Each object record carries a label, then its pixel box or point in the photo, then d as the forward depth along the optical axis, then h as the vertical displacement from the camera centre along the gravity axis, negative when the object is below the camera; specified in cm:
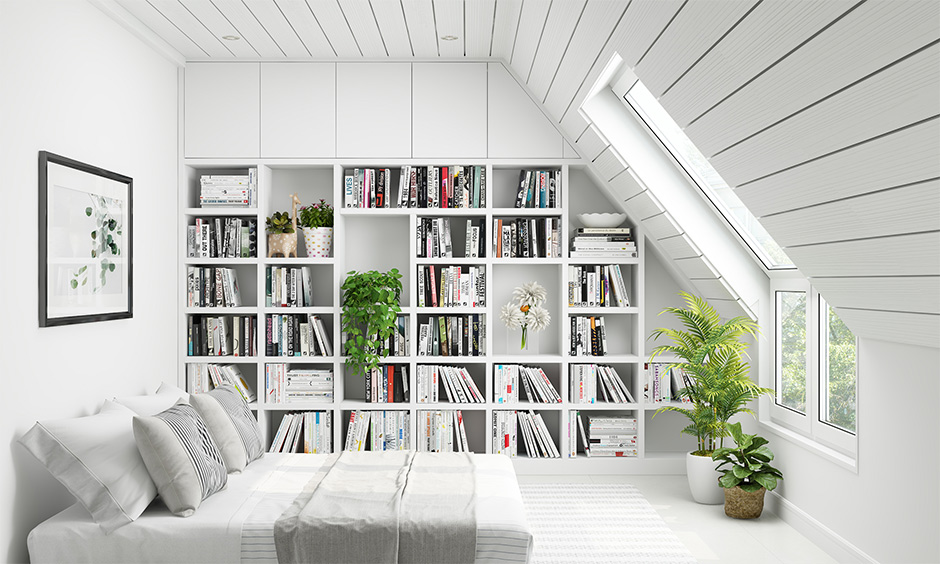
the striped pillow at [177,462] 266 -75
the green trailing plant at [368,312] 436 -23
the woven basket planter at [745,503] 371 -122
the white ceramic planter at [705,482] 400 -120
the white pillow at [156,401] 335 -64
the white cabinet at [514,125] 452 +99
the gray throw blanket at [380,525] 248 -91
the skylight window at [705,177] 374 +56
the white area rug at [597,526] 323 -131
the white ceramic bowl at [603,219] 463 +39
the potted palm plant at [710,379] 392 -59
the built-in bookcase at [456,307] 453 -11
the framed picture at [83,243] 296 +15
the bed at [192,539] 250 -96
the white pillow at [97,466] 258 -73
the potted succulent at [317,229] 456 +31
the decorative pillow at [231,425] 324 -74
